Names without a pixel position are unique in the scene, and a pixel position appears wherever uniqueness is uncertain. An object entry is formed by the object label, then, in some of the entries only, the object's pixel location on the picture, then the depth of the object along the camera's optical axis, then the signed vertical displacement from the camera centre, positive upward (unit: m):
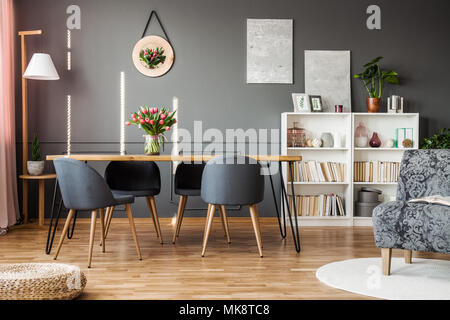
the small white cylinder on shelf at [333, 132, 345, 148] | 4.89 -0.11
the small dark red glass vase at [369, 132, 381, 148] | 4.88 -0.12
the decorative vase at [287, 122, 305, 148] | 4.84 -0.07
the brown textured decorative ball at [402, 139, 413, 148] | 4.84 -0.14
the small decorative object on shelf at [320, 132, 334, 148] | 4.90 -0.11
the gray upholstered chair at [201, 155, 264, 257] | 3.26 -0.37
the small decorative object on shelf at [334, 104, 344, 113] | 4.85 +0.24
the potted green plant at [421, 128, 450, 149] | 4.60 -0.11
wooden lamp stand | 4.58 -0.17
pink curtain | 4.30 +0.05
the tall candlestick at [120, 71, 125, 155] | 4.95 +0.24
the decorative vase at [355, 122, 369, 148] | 4.92 -0.06
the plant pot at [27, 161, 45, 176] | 4.51 -0.38
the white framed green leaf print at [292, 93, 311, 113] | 4.90 +0.30
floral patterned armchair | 2.60 -0.50
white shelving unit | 4.92 -0.08
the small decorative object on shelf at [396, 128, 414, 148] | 4.84 -0.07
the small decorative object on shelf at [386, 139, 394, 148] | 4.90 -0.14
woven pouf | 2.27 -0.80
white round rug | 2.43 -0.91
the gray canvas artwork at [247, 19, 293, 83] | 5.01 +0.90
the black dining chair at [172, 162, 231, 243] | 3.98 -0.46
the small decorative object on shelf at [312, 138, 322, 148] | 4.84 -0.14
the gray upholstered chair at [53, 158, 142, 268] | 3.04 -0.40
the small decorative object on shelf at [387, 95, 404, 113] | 4.90 +0.29
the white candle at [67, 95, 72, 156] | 4.91 +0.10
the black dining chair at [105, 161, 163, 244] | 4.13 -0.43
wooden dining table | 3.34 -0.21
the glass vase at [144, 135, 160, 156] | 3.71 -0.13
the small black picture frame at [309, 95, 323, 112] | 4.91 +0.30
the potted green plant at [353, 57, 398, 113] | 4.88 +0.57
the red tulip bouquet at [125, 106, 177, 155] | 3.66 +0.05
